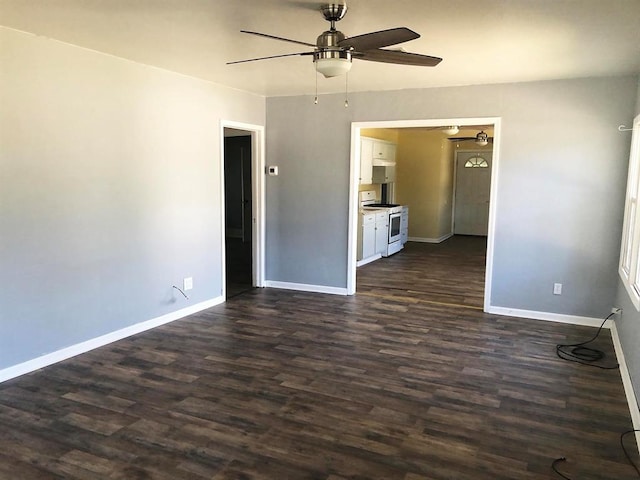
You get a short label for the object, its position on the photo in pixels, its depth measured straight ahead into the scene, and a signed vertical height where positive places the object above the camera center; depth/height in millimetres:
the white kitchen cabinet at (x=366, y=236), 7910 -1007
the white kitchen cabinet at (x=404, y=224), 9760 -1000
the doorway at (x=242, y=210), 6285 -669
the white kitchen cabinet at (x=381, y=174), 9414 +11
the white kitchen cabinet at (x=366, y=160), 8391 +251
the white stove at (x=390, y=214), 8919 -743
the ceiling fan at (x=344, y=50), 2654 +710
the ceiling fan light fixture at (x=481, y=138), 9609 +738
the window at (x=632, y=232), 3642 -457
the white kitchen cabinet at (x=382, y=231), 8530 -1002
